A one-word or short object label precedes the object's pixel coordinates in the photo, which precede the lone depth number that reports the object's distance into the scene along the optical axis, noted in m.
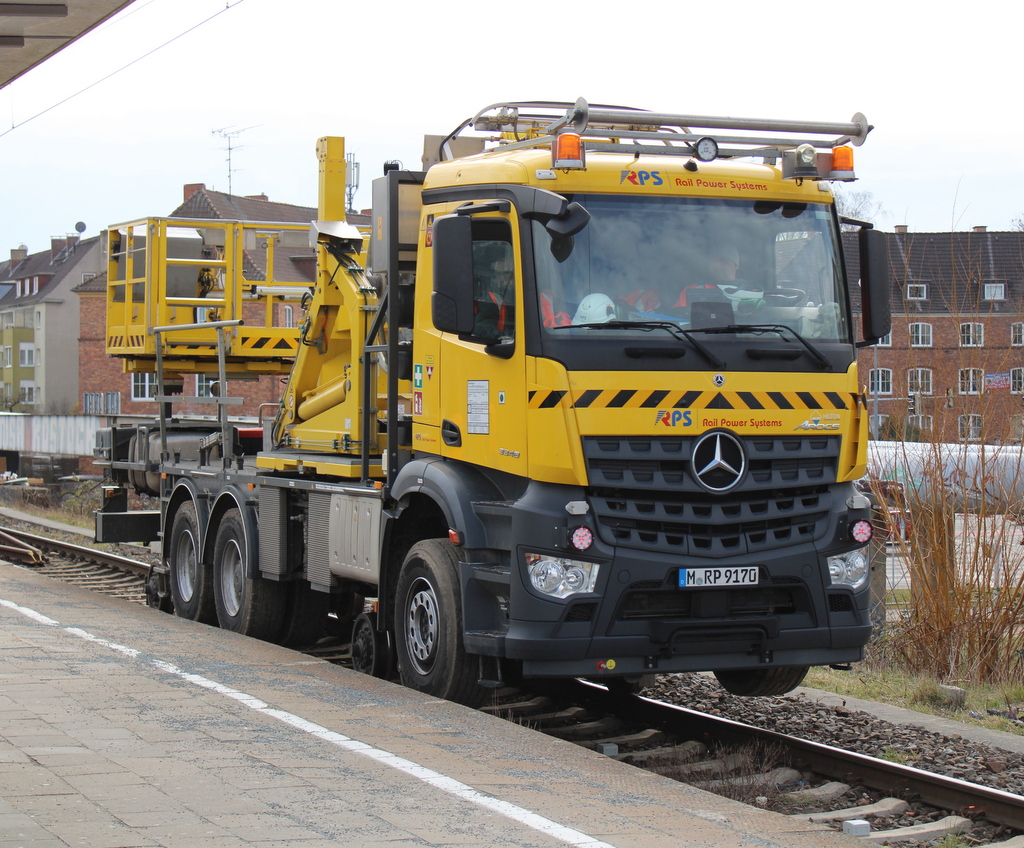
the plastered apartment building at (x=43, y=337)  82.94
